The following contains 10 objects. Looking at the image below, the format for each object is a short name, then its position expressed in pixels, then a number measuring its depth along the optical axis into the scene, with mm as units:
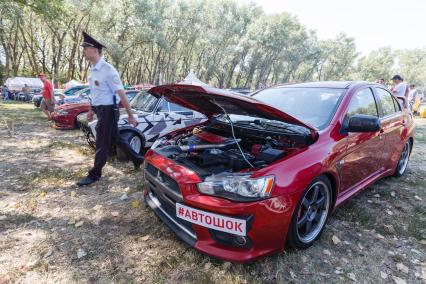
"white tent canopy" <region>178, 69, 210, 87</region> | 16756
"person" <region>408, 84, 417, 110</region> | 12648
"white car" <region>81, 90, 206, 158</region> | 5492
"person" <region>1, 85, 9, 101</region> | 21766
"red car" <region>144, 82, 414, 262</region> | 2145
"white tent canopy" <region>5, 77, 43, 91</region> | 22594
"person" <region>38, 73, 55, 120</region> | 9789
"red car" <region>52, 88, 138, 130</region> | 8531
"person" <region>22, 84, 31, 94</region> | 21016
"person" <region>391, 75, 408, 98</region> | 8689
